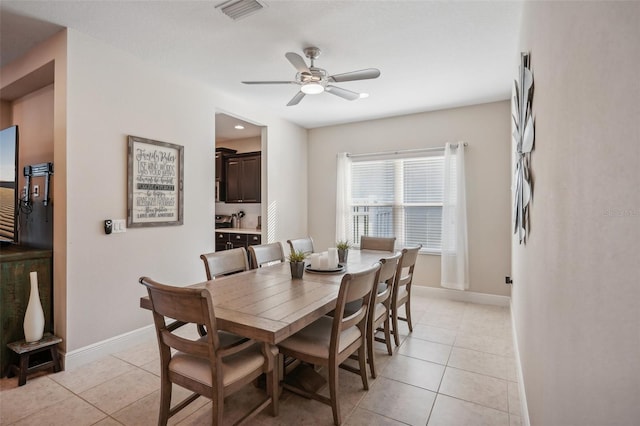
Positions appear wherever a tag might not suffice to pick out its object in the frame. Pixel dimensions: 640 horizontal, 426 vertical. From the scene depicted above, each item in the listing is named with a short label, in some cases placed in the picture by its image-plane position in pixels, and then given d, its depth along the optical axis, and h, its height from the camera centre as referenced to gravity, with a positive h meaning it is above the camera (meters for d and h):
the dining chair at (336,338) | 1.78 -0.78
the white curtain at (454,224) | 4.23 -0.16
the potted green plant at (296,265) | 2.33 -0.39
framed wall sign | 2.92 +0.29
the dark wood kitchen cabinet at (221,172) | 5.85 +0.75
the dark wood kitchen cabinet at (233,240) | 5.05 -0.46
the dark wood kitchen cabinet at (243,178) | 5.50 +0.62
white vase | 2.39 -0.80
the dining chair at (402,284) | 2.79 -0.69
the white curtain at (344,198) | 5.11 +0.23
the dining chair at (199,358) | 1.44 -0.78
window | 4.55 +0.20
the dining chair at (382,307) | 2.25 -0.77
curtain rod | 4.44 +0.91
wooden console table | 2.41 -0.61
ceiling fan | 2.45 +1.11
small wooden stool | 2.29 -1.05
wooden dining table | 1.47 -0.51
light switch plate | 2.79 -0.12
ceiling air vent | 2.18 +1.45
